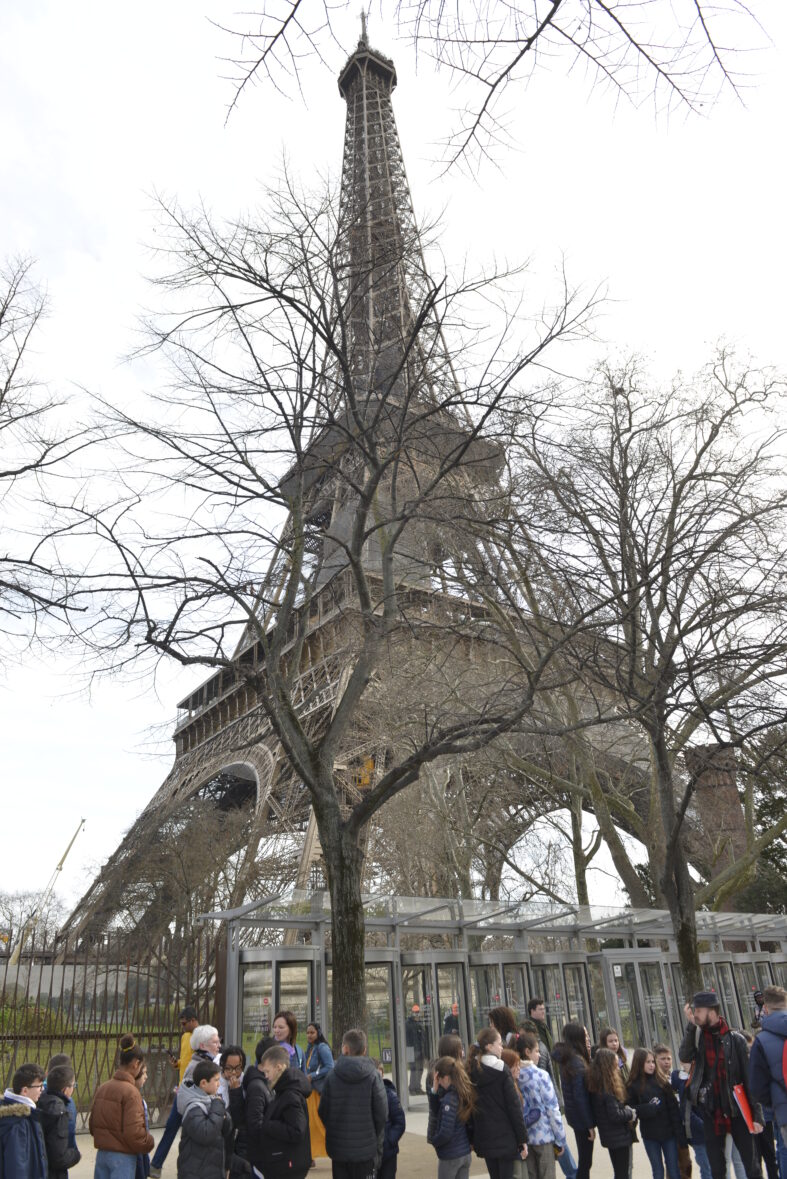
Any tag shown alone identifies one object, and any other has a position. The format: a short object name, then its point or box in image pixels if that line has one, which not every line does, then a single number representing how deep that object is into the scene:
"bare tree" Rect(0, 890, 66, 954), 42.45
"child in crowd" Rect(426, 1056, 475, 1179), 6.48
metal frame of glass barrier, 11.37
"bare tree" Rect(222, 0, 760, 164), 3.10
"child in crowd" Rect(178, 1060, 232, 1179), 5.68
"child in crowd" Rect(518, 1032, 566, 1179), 7.01
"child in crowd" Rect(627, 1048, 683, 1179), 7.46
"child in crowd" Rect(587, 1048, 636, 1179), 7.23
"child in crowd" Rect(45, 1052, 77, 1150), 6.51
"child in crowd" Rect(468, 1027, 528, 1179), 6.39
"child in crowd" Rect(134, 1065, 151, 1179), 6.95
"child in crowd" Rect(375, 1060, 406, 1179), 7.22
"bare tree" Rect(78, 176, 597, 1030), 8.96
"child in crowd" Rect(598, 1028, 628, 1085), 8.08
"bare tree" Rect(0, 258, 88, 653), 9.01
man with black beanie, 6.96
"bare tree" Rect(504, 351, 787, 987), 10.23
